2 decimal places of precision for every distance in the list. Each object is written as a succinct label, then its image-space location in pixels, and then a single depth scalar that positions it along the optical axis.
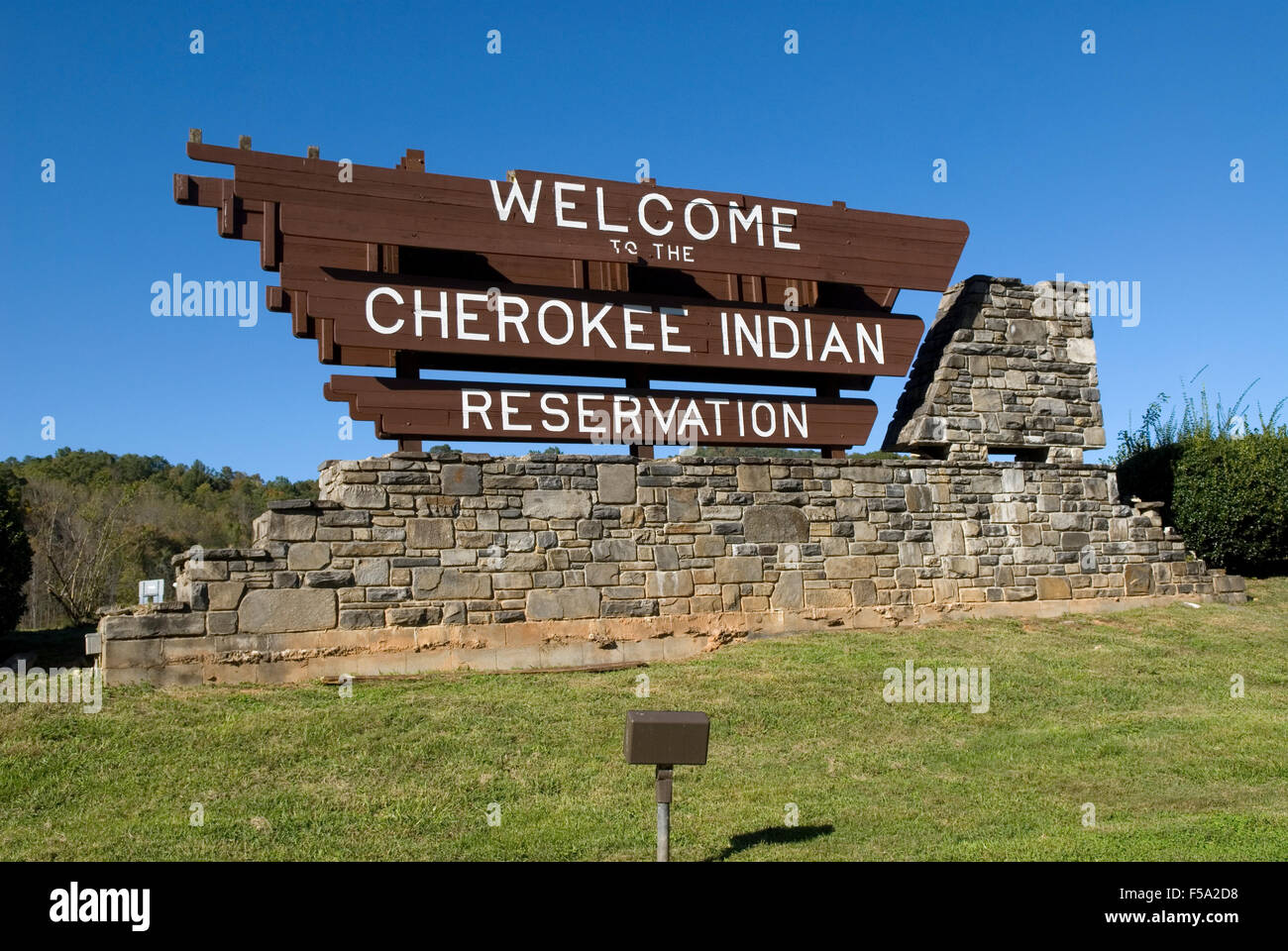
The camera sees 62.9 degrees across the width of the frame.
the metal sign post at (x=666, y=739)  6.19
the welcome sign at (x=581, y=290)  12.37
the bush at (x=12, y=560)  14.24
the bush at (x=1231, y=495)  17.66
